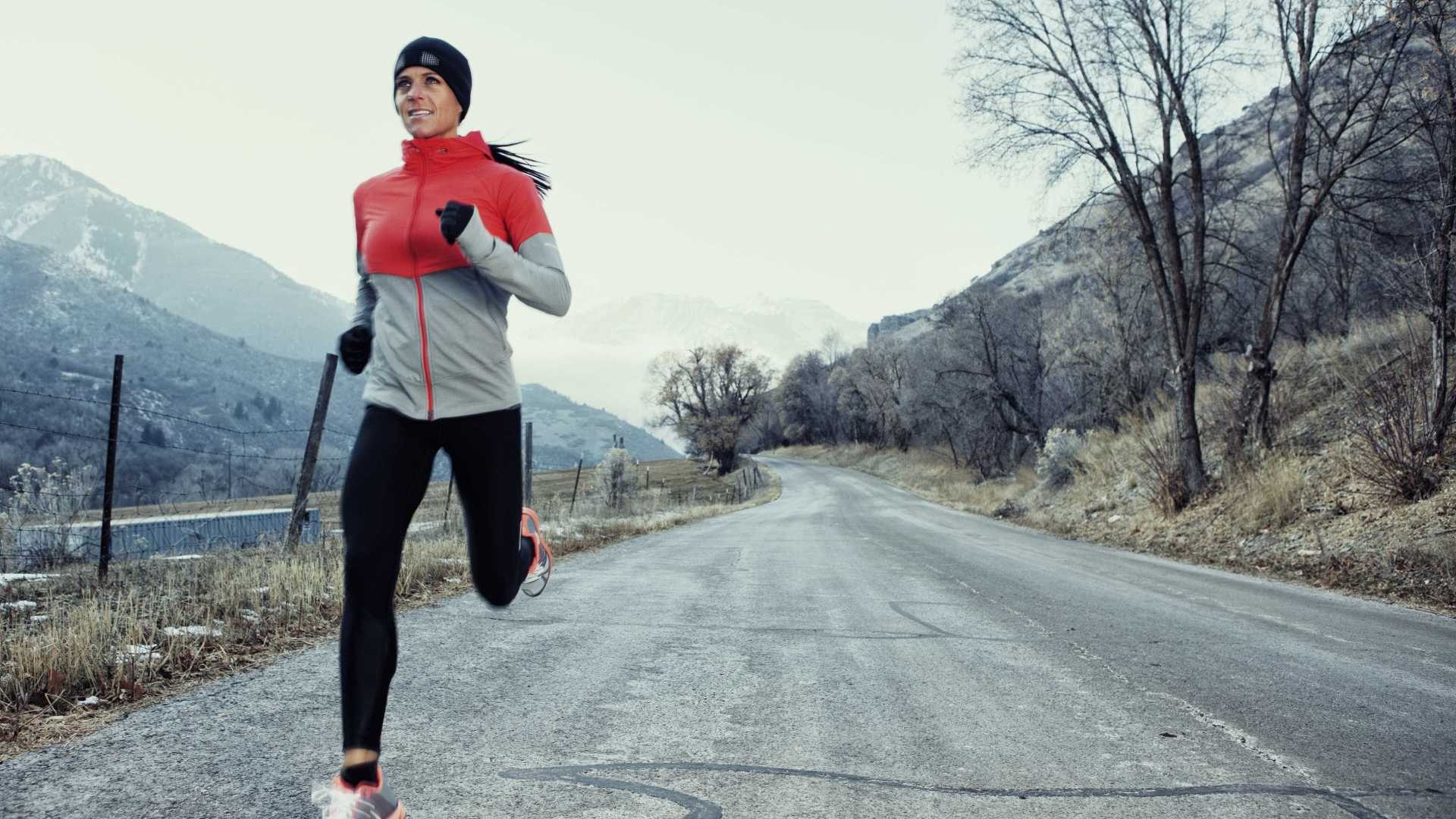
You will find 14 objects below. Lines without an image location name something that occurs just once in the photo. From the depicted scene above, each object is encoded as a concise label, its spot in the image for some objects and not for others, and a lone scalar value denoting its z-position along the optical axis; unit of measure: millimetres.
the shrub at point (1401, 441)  9531
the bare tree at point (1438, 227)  9820
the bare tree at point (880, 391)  66812
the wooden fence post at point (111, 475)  7805
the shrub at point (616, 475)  37031
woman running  2340
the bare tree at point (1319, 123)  12219
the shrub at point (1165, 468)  14438
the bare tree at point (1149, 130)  14508
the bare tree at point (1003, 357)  35156
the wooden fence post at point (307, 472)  8742
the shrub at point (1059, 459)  22406
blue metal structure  10367
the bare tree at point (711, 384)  85812
